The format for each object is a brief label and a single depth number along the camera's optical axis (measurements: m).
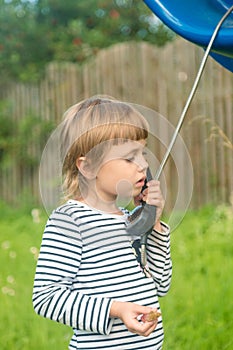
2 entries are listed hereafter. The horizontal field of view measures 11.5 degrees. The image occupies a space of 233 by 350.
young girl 2.31
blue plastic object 2.67
